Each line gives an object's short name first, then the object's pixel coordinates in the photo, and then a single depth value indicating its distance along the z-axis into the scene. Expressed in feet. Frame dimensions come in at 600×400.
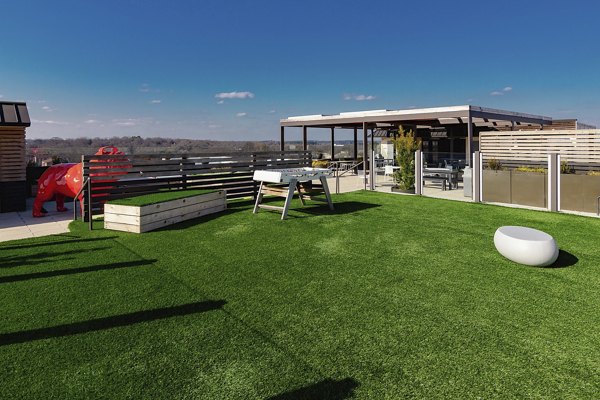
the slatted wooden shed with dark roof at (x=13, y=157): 31.89
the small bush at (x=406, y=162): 40.45
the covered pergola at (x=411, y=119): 48.75
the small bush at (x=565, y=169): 30.09
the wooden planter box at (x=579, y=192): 27.02
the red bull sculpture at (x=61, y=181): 29.35
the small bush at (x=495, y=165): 34.88
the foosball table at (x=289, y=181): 26.94
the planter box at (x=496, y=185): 32.17
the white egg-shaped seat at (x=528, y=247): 15.40
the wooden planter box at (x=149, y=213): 22.79
